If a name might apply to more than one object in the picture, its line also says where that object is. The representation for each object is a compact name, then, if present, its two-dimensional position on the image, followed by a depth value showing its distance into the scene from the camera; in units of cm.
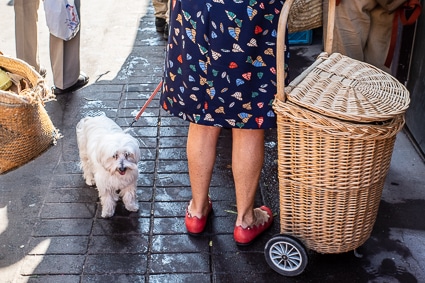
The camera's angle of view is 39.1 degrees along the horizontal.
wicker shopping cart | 287
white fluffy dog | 375
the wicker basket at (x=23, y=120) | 340
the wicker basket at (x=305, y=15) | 417
